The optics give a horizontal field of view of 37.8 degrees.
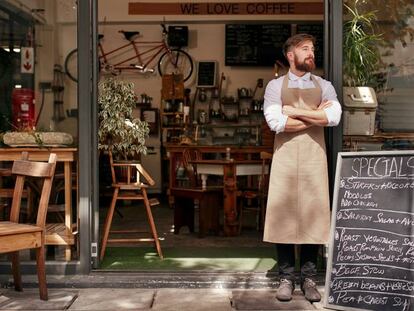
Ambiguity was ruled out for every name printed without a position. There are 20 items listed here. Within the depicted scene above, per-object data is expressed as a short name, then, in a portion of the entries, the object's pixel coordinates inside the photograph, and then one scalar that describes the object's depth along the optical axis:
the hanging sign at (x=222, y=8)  10.08
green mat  4.66
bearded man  3.82
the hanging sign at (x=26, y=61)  4.55
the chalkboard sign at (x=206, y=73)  10.19
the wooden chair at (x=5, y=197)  4.43
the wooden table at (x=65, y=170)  4.38
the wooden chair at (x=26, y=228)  3.56
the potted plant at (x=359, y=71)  4.38
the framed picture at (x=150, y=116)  10.11
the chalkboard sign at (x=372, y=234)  3.33
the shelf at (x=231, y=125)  9.65
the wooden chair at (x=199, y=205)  6.03
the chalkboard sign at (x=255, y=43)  10.13
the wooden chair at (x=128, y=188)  4.82
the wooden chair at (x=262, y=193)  6.22
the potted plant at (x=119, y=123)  4.69
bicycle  10.20
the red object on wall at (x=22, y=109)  4.54
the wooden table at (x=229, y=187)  6.04
